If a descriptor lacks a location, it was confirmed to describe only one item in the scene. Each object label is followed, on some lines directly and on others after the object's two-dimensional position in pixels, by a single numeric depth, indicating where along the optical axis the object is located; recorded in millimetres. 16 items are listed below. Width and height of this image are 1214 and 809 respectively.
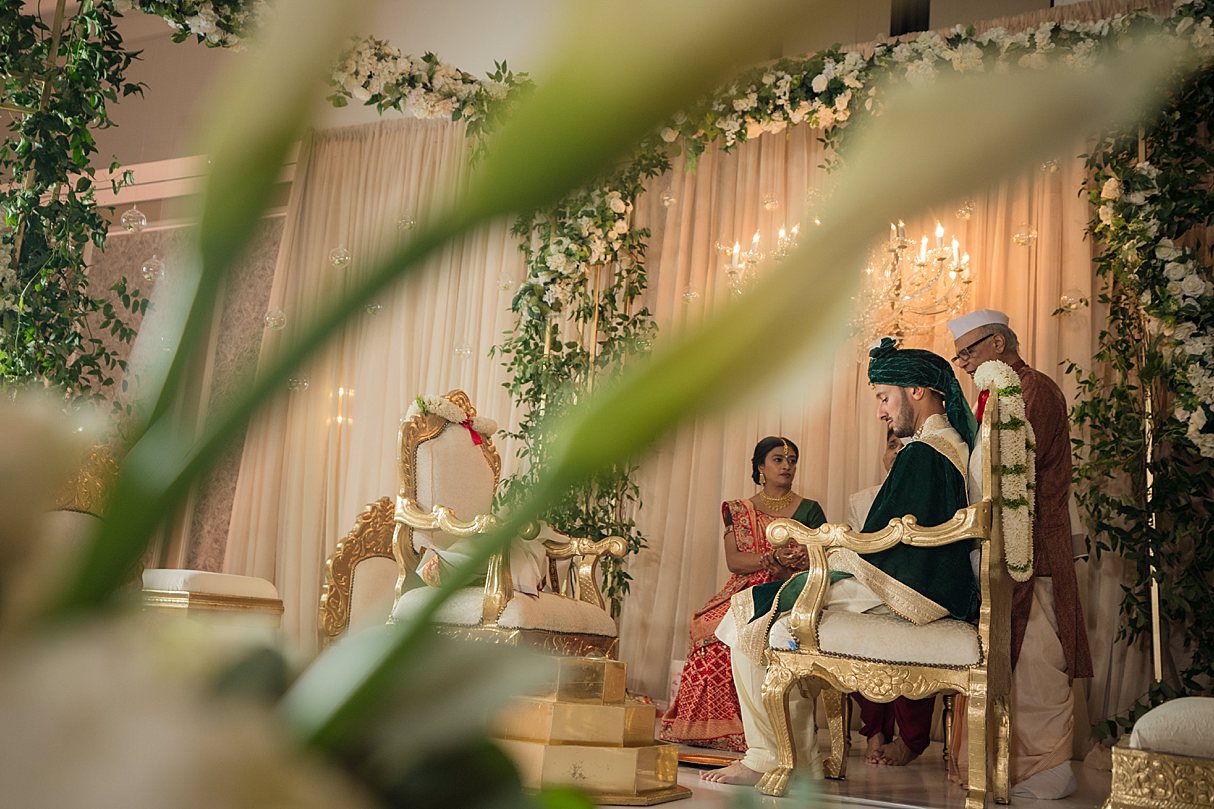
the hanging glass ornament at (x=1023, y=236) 5730
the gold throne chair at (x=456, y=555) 3787
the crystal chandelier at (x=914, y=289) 5184
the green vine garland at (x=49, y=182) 4746
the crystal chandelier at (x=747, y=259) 5469
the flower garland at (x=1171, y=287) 4594
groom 3318
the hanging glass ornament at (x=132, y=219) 4559
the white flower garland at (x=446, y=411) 4340
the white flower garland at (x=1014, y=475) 3385
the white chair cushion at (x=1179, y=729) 2520
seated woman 5168
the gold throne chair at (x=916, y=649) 3209
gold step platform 2885
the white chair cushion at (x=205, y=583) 4365
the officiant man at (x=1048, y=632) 3780
